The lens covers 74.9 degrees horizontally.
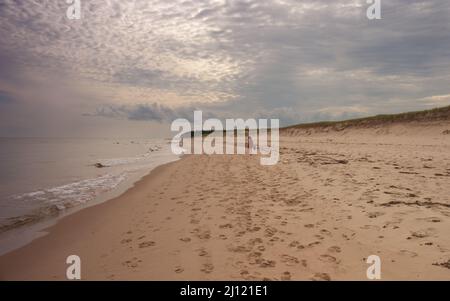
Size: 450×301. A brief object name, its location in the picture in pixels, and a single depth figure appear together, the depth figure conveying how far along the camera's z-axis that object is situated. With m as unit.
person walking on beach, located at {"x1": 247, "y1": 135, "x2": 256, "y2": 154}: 31.91
